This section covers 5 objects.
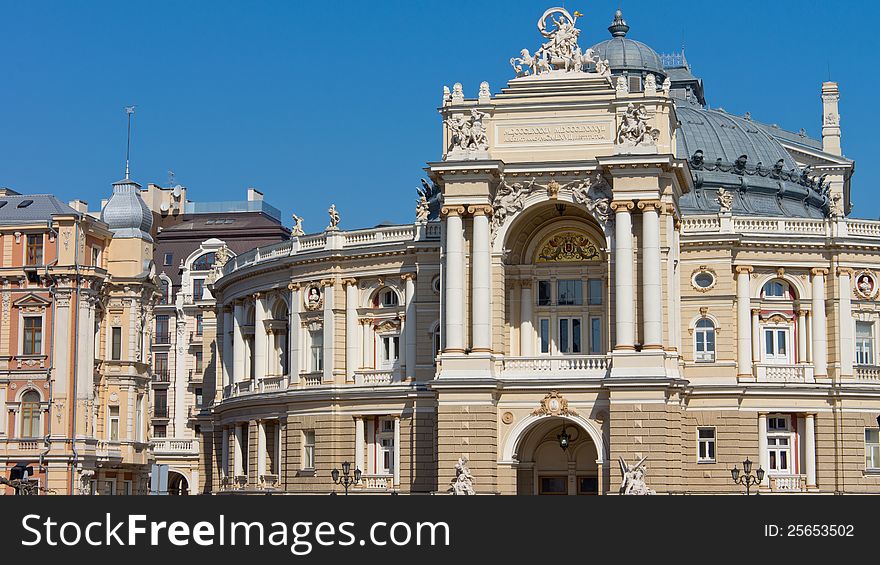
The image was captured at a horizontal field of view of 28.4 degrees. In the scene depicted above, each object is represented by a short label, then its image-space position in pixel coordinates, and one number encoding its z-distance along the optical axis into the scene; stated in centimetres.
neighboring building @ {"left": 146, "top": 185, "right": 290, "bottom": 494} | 12544
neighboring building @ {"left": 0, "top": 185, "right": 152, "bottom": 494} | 9475
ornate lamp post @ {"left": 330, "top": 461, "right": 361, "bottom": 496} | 7838
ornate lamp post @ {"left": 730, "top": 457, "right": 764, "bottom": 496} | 7423
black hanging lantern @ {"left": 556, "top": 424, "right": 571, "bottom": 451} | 7819
